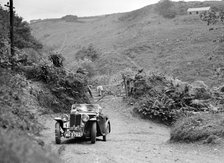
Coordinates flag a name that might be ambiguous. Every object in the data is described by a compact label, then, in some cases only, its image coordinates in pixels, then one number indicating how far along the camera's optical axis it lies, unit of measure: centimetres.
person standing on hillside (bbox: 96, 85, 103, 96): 3182
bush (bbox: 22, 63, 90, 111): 2408
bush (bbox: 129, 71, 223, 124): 2405
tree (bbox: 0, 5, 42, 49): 4426
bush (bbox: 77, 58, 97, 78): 5365
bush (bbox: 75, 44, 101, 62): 7012
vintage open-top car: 1352
